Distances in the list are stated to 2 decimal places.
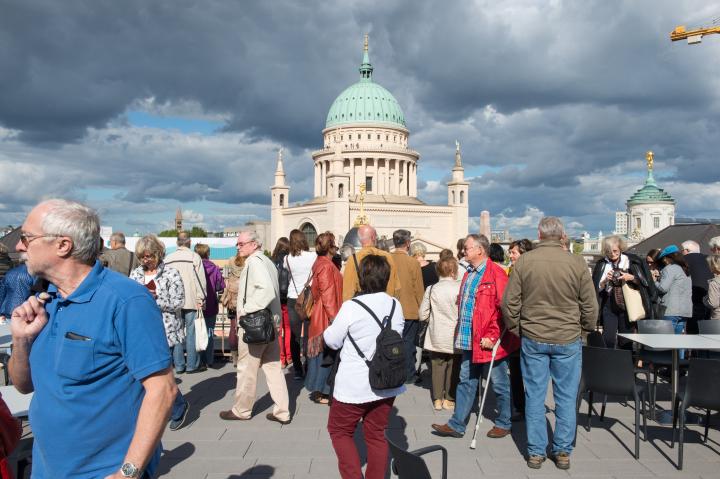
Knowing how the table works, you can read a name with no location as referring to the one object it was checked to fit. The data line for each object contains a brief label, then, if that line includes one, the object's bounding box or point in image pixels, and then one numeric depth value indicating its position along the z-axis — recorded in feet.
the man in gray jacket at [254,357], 22.06
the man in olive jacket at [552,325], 18.10
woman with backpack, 14.06
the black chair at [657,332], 25.03
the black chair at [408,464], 9.38
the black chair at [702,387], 17.89
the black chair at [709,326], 24.66
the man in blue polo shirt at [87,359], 8.38
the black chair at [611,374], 19.43
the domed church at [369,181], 223.10
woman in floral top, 24.63
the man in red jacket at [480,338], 20.44
